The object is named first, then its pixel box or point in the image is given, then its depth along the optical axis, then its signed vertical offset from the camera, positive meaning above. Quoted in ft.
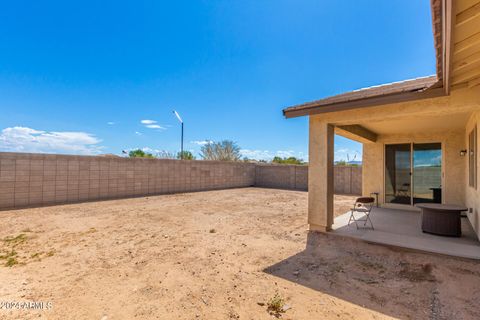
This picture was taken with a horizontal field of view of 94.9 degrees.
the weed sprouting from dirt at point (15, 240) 14.08 -5.13
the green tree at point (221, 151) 93.04 +6.58
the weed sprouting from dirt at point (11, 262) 10.81 -5.00
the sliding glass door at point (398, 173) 24.95 -0.44
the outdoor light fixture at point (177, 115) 51.13 +11.75
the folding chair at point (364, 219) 17.61 -4.32
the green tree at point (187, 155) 71.88 +3.60
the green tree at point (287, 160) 90.95 +3.10
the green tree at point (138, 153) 65.16 +3.69
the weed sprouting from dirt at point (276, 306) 7.30 -4.80
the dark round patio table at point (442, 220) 14.82 -3.43
